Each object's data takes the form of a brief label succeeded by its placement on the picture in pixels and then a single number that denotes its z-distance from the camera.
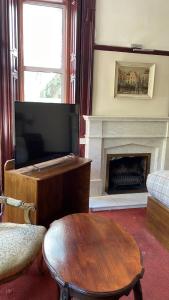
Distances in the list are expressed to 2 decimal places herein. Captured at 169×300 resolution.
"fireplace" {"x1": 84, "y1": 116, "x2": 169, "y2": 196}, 3.08
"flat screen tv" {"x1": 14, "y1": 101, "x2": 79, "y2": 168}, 1.98
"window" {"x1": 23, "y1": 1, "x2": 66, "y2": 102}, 2.97
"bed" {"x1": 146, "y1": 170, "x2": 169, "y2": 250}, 2.20
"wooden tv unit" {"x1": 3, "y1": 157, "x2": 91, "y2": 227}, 1.87
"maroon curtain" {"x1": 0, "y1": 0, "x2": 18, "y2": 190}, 2.66
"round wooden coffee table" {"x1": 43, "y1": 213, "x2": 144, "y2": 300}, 1.08
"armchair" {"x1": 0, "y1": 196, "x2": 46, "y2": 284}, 1.34
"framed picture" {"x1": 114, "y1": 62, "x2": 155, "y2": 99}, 3.08
